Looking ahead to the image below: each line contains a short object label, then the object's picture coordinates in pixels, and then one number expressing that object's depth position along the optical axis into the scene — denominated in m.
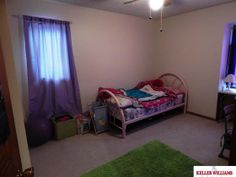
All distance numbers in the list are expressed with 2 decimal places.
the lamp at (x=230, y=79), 3.25
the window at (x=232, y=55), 3.37
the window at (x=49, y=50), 2.66
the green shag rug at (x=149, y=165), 1.99
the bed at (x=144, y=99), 2.96
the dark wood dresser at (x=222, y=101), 3.40
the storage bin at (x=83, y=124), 3.06
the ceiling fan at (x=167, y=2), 2.65
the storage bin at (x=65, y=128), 2.84
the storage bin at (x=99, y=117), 3.06
